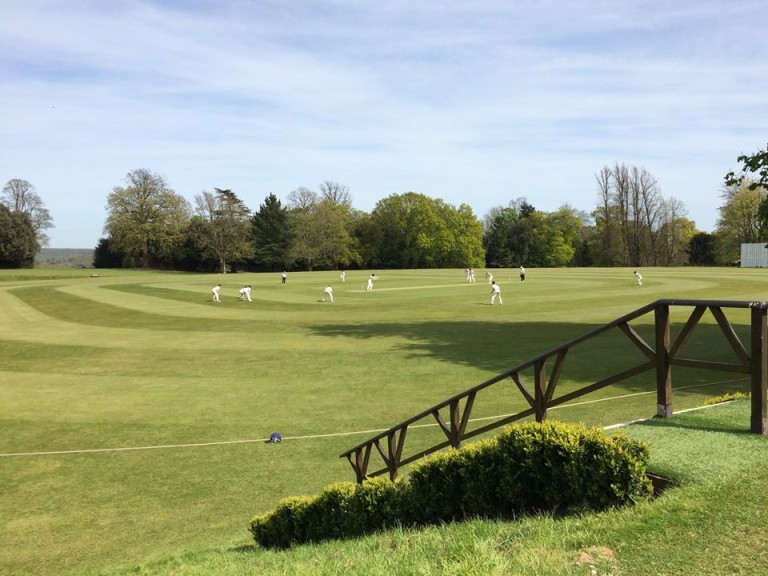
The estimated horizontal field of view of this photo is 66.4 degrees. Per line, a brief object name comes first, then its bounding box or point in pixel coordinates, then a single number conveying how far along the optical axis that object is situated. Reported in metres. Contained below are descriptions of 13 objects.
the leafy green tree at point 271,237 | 116.38
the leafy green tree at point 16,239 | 104.81
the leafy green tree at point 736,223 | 103.19
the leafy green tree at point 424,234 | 119.88
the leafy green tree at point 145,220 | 111.31
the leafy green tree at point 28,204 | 117.56
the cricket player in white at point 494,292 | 41.69
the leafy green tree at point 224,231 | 112.12
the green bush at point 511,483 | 5.57
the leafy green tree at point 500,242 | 130.00
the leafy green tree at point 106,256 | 120.06
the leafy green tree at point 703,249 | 112.75
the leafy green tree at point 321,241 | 116.81
